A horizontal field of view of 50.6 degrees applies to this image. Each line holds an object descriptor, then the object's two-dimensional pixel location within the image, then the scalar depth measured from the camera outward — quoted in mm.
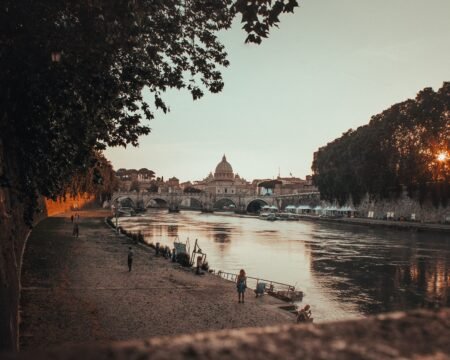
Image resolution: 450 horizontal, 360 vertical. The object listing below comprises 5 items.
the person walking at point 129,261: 23216
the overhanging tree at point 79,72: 8633
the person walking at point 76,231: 38656
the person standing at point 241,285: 17359
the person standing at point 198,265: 23944
